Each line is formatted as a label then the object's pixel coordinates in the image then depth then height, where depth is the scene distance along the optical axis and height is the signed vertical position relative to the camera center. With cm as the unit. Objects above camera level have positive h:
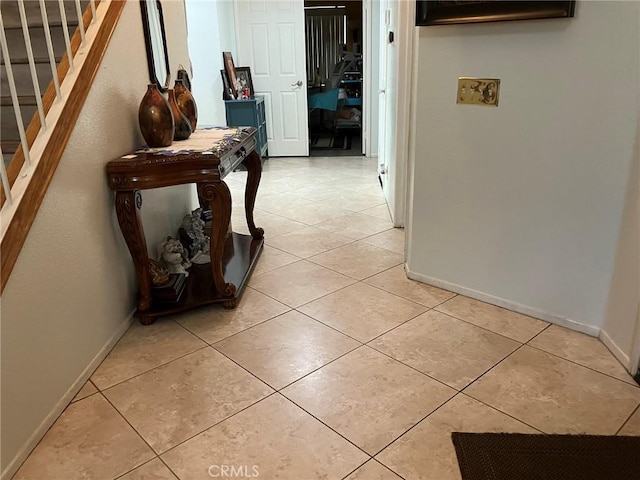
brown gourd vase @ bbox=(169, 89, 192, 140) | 266 -23
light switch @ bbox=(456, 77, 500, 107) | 225 -9
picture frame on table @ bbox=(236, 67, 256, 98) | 605 +0
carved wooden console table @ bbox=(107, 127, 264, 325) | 222 -50
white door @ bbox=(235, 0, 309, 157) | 604 +17
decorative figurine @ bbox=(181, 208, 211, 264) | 300 -92
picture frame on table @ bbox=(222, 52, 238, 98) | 573 +8
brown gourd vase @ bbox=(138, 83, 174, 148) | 240 -17
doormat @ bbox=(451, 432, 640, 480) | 150 -116
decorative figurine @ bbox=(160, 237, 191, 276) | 262 -89
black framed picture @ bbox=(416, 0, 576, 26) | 198 +24
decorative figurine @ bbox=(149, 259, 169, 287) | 248 -93
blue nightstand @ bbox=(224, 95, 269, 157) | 571 -39
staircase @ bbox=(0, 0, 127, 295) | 160 -5
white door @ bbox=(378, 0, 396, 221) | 383 -25
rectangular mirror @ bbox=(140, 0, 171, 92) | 269 +20
